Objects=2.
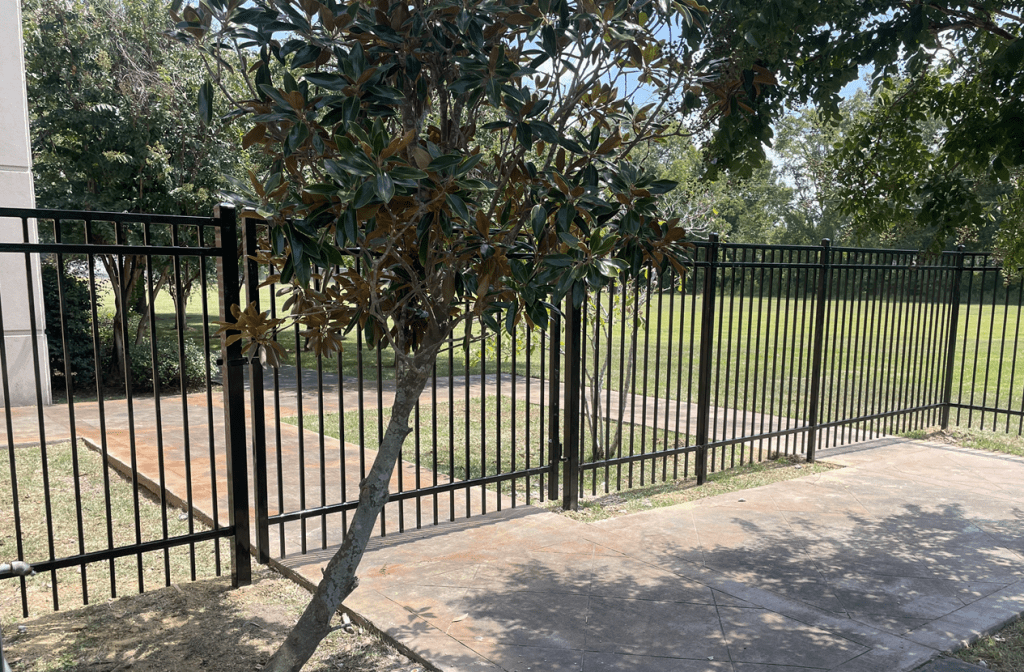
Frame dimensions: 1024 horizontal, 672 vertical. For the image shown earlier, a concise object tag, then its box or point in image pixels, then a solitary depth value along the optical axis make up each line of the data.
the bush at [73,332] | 11.91
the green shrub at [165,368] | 12.26
